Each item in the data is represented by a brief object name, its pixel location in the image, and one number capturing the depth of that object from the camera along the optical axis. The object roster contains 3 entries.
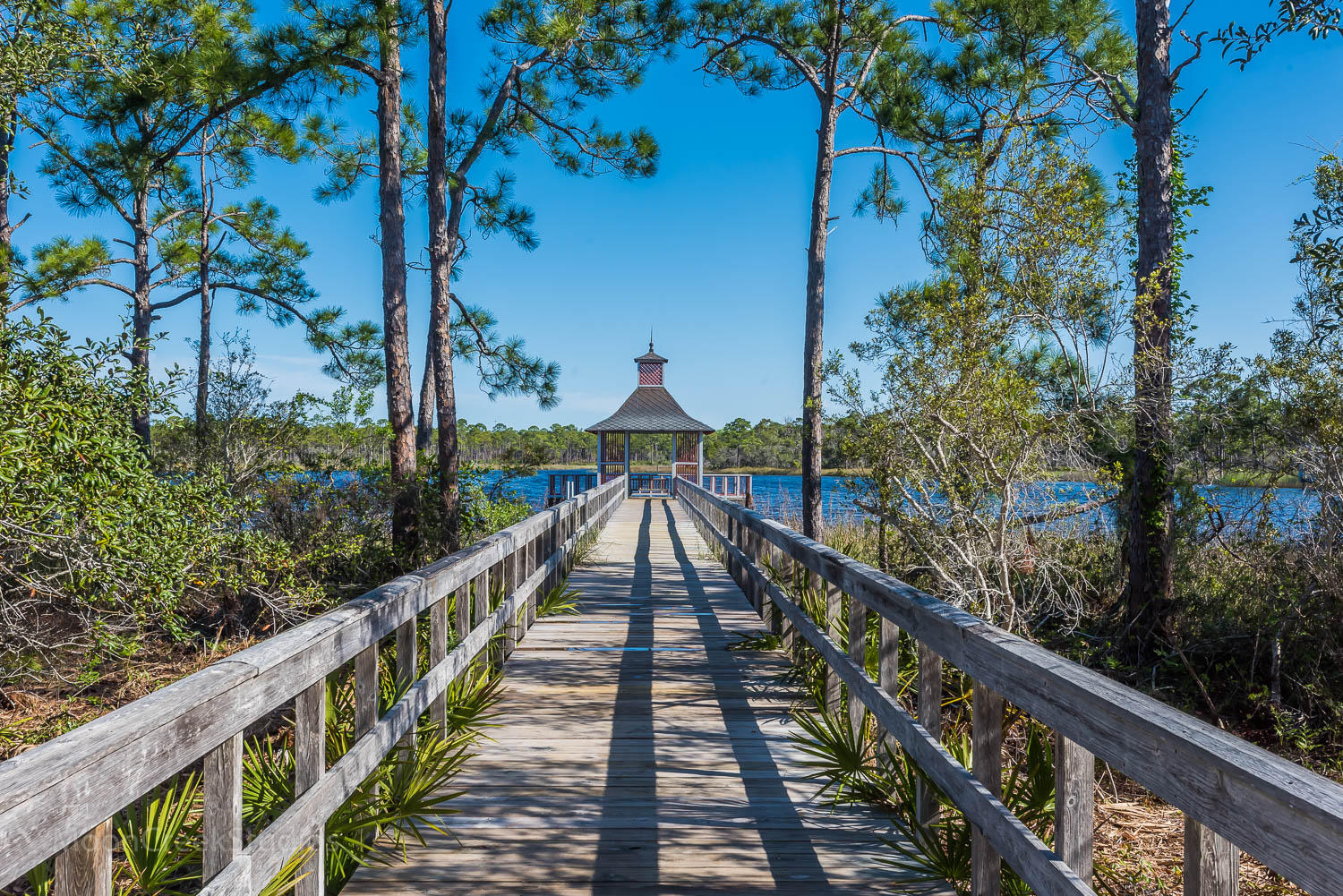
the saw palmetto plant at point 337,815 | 2.53
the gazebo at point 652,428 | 27.34
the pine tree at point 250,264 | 15.59
